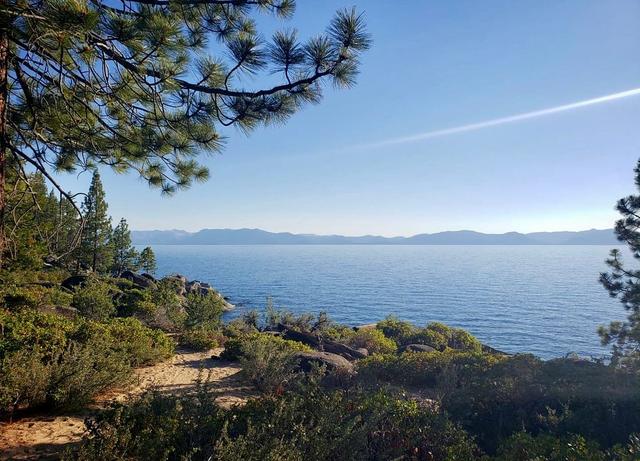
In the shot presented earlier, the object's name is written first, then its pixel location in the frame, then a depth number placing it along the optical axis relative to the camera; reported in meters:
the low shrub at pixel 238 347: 11.31
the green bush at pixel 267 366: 7.91
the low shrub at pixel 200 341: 13.00
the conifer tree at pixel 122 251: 46.25
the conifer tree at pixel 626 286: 10.28
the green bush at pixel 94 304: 16.17
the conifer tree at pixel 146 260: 48.97
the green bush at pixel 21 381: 4.95
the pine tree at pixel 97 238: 37.84
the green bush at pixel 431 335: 20.55
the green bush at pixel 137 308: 19.38
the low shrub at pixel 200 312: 18.55
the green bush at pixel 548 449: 3.73
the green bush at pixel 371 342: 17.47
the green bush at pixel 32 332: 7.04
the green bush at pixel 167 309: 18.92
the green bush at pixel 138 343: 8.80
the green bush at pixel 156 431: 3.16
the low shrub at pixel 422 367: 9.20
